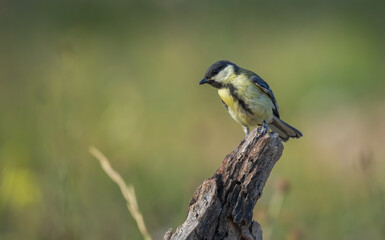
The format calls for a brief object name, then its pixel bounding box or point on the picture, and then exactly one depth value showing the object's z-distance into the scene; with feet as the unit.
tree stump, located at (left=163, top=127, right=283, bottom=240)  15.29
